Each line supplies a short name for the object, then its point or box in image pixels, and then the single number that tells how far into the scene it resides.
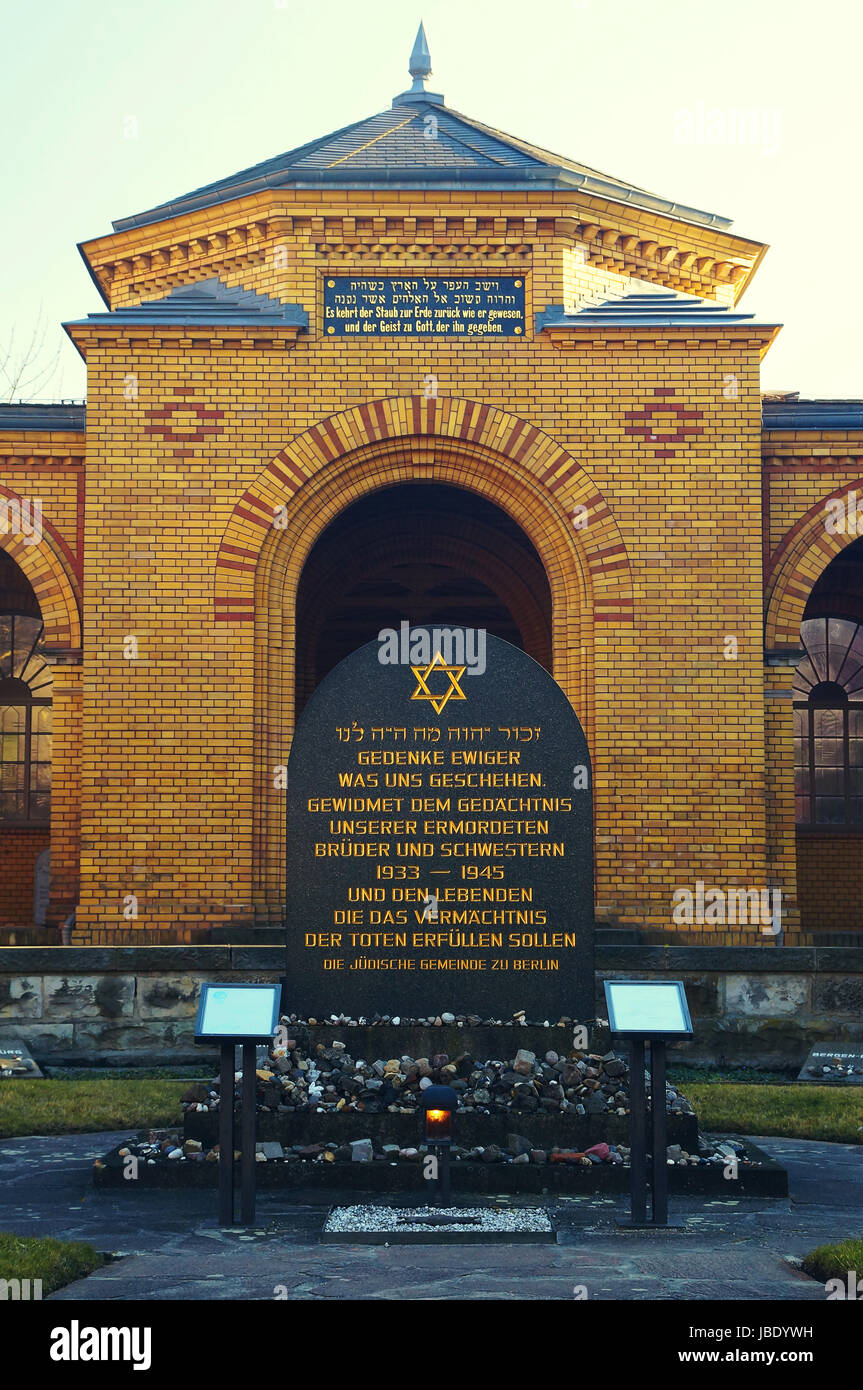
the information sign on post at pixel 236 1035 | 6.54
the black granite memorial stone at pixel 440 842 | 8.48
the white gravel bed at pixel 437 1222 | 6.39
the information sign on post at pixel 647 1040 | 6.64
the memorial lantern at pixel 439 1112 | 6.50
